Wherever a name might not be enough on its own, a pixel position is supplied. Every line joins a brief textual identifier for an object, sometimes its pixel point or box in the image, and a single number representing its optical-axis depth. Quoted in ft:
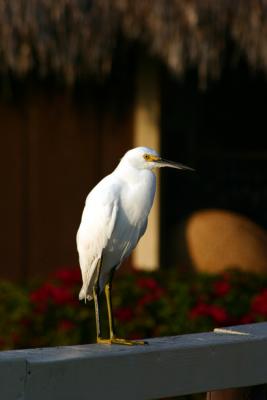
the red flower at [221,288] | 43.19
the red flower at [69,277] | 43.50
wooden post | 56.29
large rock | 53.42
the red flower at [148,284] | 43.34
